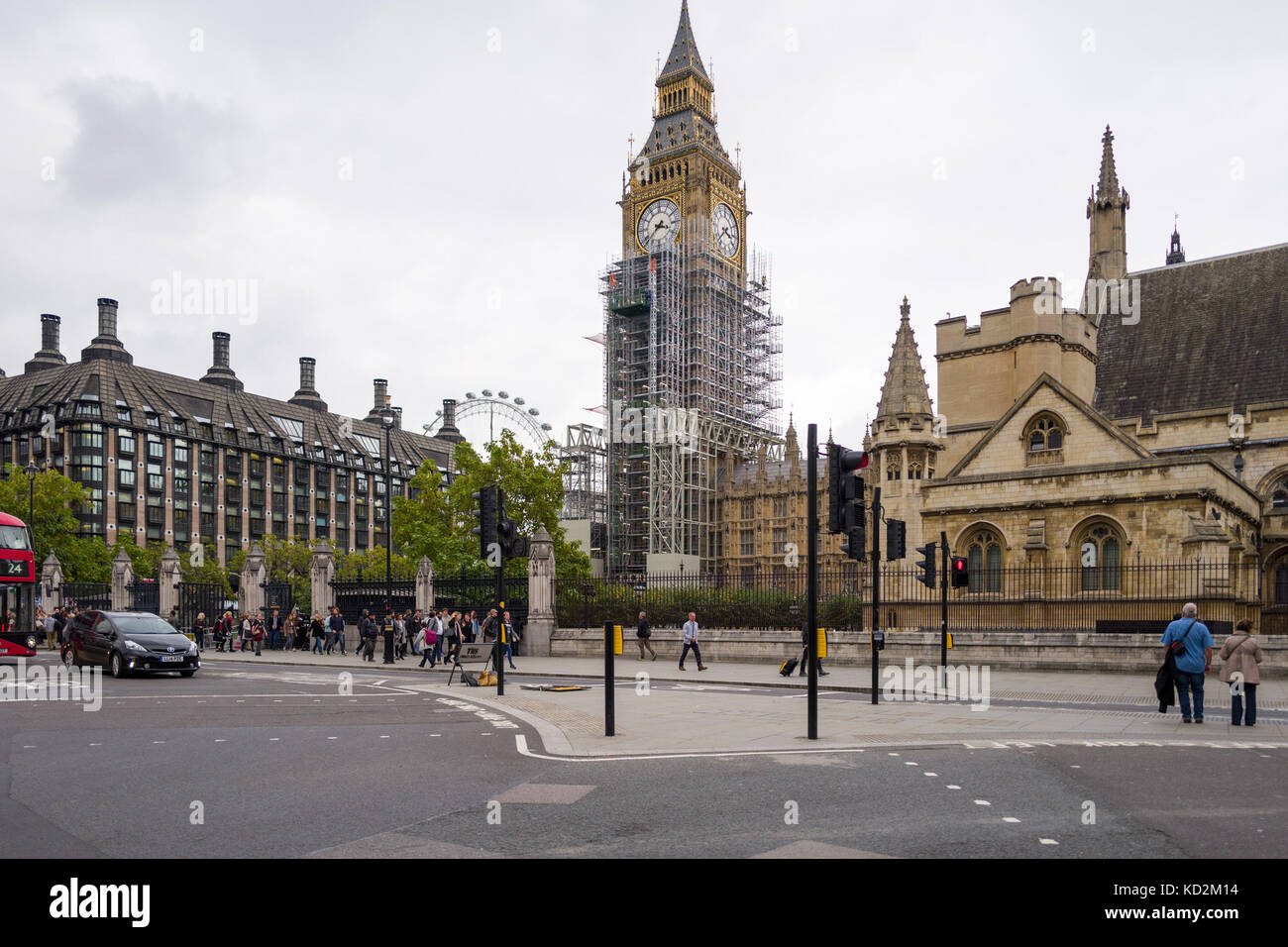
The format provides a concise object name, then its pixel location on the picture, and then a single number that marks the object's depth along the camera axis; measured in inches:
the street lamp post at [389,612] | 1084.5
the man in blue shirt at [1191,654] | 499.8
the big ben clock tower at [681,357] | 2915.8
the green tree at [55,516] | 2204.7
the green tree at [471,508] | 1940.2
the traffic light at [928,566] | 790.5
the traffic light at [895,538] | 741.9
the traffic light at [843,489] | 453.4
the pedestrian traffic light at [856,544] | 514.9
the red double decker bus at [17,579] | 1018.7
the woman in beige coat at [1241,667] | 497.4
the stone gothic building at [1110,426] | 1123.9
